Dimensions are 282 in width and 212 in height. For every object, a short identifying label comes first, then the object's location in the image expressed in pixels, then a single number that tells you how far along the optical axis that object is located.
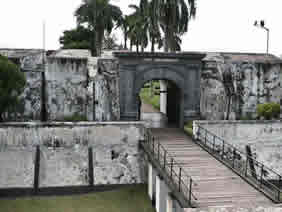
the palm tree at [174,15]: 20.02
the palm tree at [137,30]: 29.99
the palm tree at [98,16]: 29.59
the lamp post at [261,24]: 21.45
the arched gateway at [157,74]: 15.33
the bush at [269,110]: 16.27
